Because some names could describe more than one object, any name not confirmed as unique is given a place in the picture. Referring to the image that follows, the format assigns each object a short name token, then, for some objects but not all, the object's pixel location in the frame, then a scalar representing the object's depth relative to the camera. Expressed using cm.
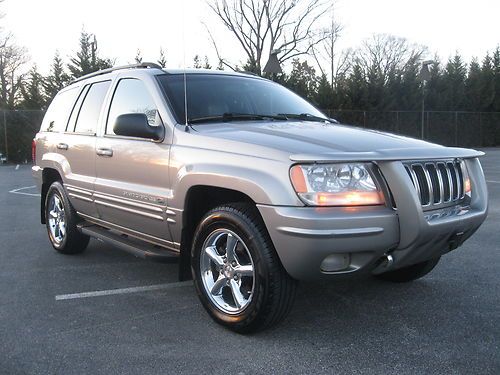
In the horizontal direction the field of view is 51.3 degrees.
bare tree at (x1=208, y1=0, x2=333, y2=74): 4062
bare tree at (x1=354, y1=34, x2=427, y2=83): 5825
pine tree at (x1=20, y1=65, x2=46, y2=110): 2688
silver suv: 306
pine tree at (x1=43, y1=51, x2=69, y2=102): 2823
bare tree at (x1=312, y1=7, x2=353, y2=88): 4277
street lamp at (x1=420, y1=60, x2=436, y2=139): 2168
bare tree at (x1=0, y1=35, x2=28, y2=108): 4108
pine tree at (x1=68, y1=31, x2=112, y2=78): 2816
